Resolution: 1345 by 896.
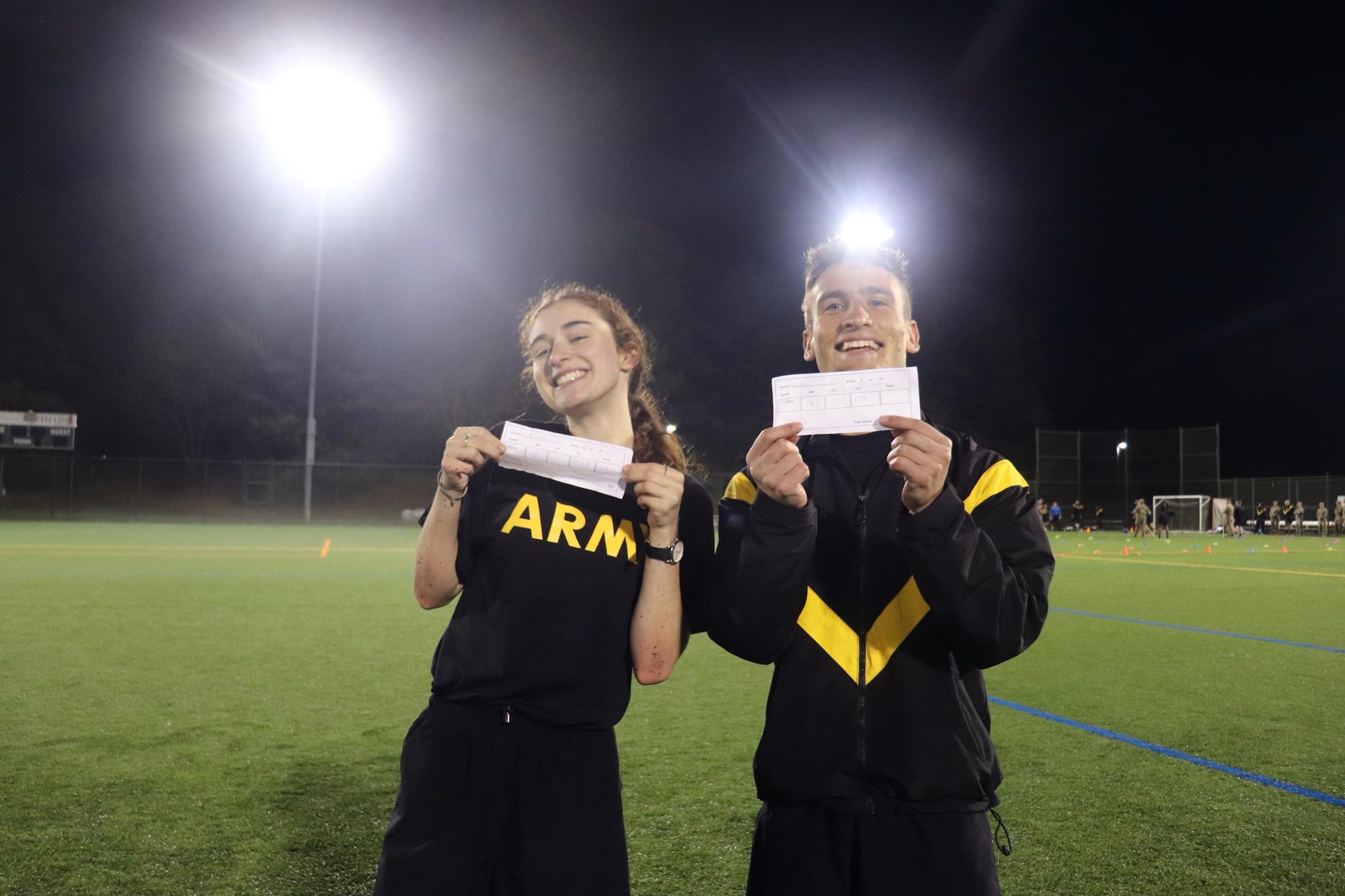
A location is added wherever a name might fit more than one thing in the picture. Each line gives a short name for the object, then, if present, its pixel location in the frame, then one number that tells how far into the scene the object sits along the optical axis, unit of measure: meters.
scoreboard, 31.06
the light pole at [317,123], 31.14
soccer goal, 36.69
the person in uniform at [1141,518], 30.62
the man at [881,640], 1.82
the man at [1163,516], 30.51
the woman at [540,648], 1.96
